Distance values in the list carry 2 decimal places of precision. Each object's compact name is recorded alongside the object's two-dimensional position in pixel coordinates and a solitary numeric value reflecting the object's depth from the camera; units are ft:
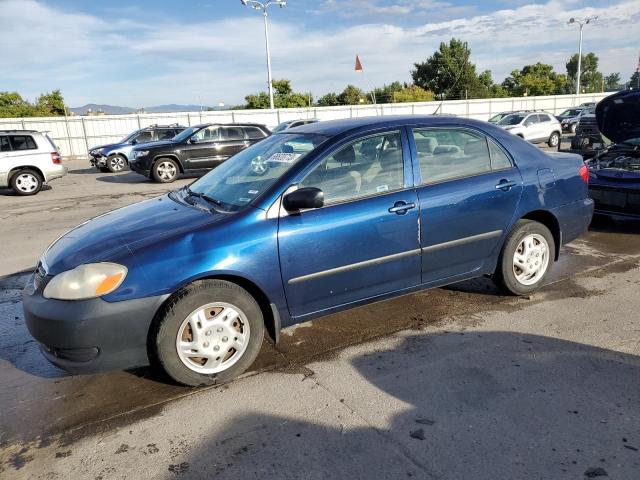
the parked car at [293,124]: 59.88
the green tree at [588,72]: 311.06
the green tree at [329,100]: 208.60
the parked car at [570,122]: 90.44
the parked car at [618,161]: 20.57
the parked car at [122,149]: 59.62
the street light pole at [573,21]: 150.71
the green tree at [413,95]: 178.40
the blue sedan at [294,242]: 9.64
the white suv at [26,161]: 41.52
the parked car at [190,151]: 46.37
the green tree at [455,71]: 206.18
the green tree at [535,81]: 228.22
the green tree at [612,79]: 444.55
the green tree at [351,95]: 194.49
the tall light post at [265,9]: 102.26
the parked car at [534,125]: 67.21
